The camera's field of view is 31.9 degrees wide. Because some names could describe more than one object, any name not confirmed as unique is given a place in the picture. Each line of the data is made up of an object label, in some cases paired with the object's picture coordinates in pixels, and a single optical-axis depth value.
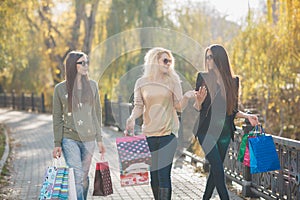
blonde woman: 5.45
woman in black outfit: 5.55
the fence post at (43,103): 32.06
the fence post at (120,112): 17.52
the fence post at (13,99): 38.50
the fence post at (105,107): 20.70
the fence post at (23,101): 36.13
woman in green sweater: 5.34
